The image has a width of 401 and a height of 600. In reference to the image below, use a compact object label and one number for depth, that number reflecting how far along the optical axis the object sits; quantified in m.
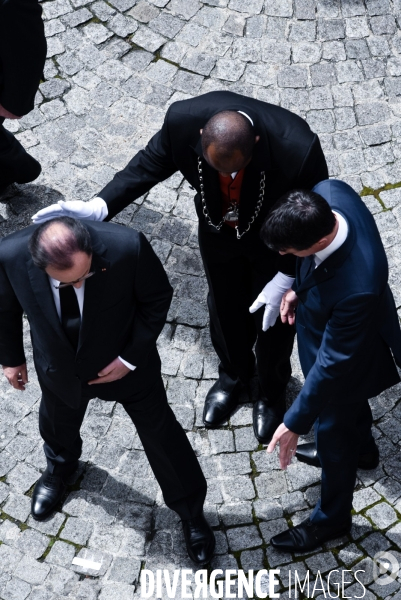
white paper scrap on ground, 10.91
